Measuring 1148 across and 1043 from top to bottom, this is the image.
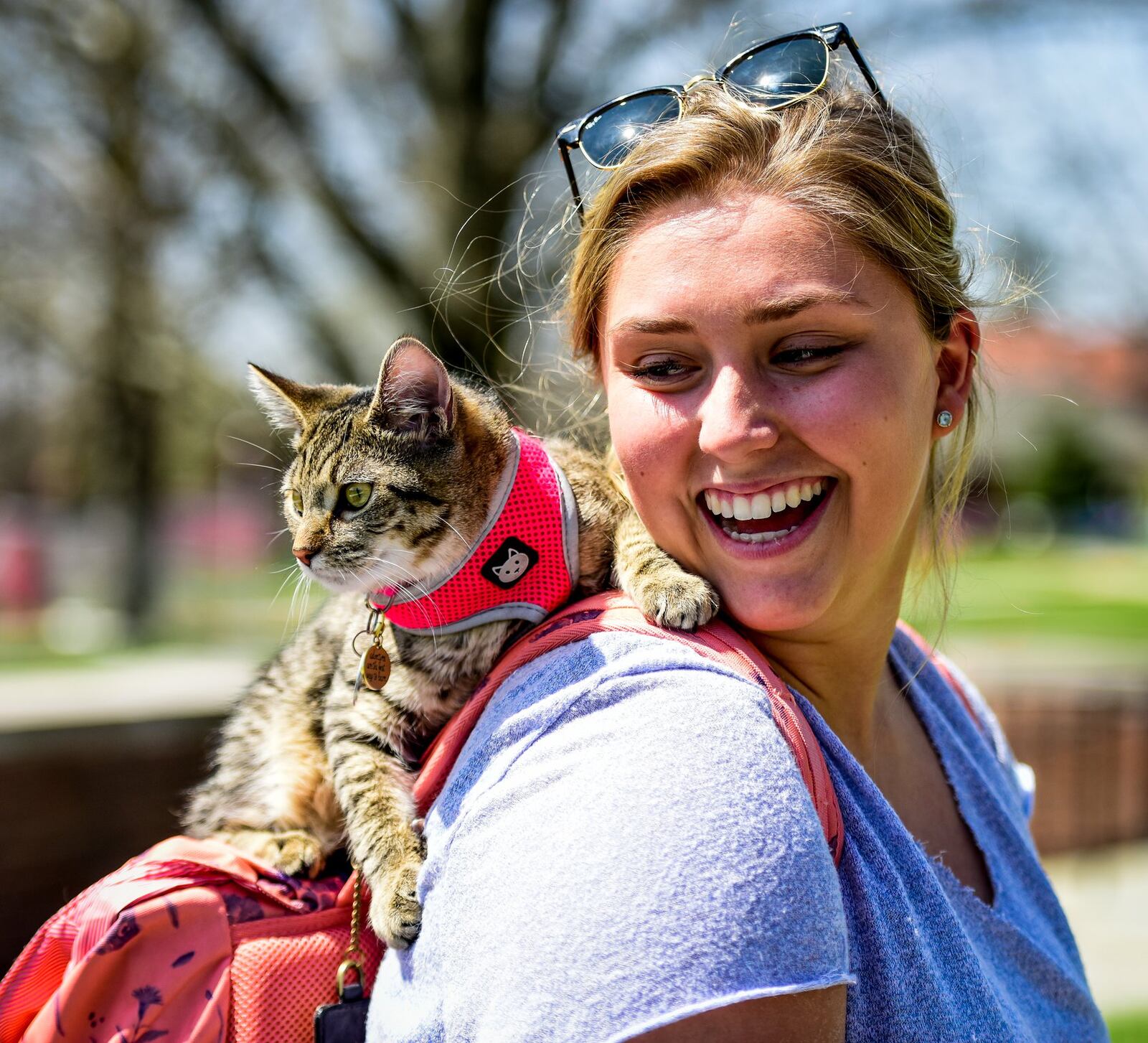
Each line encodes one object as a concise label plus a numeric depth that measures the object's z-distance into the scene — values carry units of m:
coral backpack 0.75
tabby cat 0.89
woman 0.68
